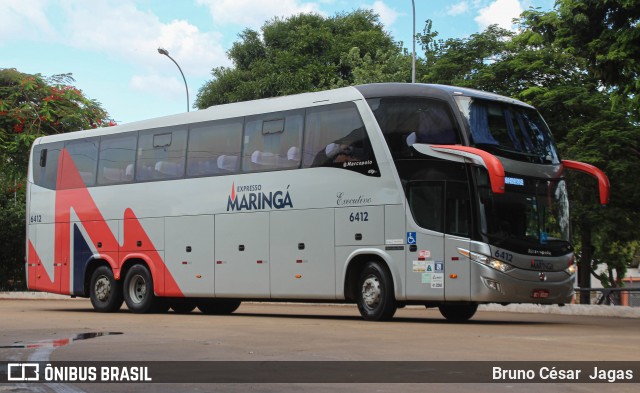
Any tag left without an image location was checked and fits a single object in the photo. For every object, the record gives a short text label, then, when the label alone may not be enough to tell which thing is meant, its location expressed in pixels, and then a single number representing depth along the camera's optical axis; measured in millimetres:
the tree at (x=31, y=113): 35938
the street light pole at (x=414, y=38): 31609
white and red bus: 17969
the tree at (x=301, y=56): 59594
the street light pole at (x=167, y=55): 41281
